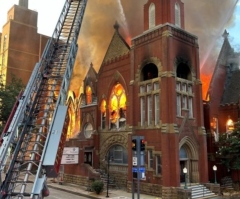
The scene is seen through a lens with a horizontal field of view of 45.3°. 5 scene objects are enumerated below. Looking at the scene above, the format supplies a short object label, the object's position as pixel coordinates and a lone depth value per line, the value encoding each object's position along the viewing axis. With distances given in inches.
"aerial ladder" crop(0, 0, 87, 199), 350.6
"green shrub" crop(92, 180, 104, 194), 936.0
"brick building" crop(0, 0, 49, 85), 2177.7
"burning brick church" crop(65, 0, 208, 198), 938.1
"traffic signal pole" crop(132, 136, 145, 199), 571.5
